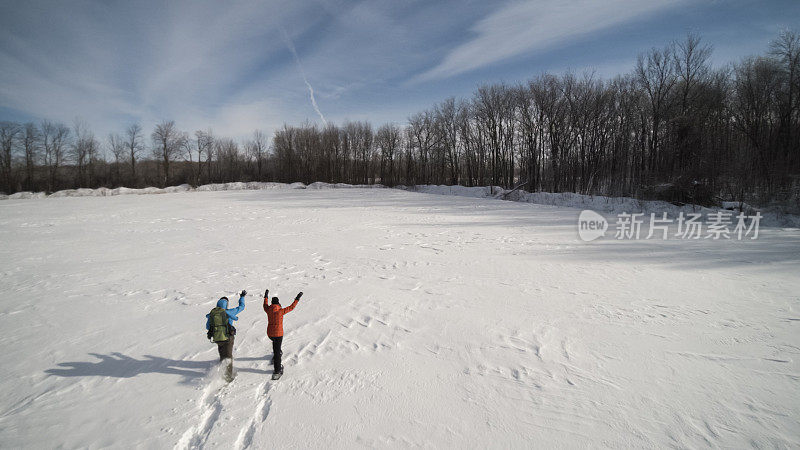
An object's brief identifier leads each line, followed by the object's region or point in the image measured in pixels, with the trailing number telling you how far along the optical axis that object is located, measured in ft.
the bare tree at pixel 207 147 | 166.09
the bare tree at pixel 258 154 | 186.09
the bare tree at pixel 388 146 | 178.57
